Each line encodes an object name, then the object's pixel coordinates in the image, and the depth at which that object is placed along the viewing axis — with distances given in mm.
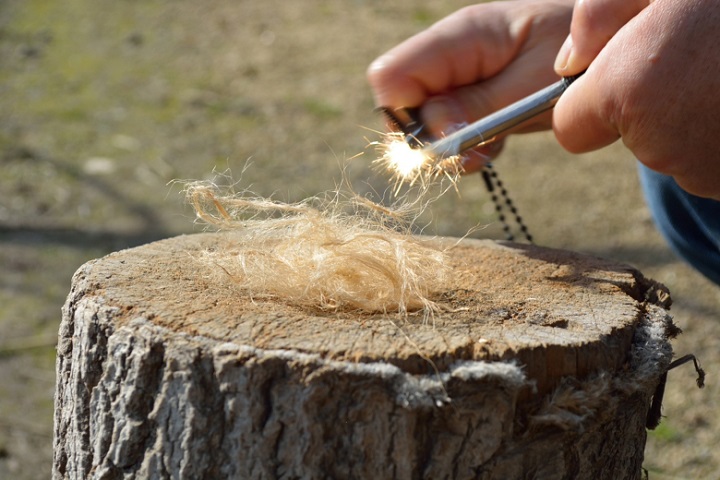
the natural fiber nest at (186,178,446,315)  583
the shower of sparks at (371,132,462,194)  633
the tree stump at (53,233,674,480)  538
